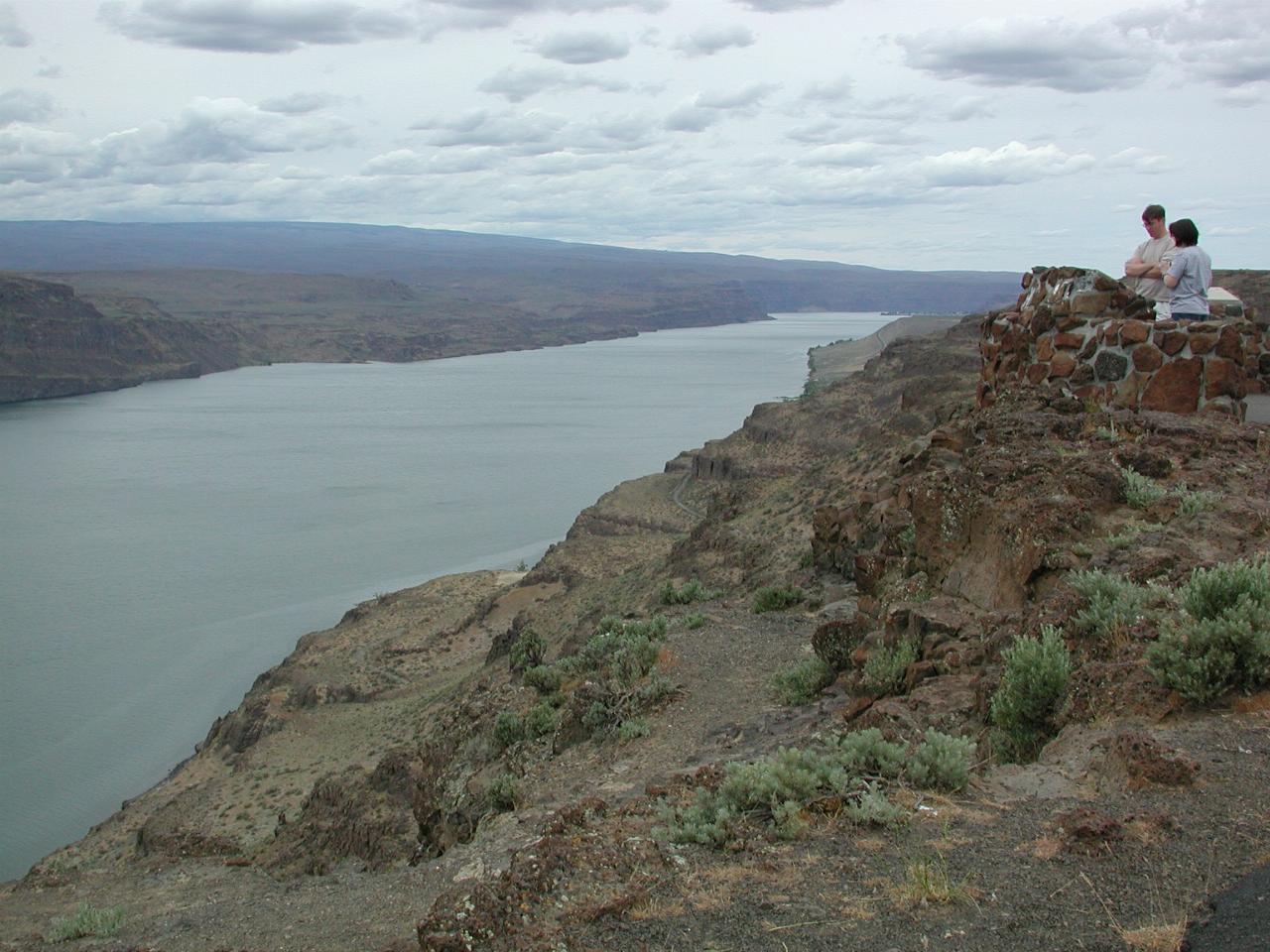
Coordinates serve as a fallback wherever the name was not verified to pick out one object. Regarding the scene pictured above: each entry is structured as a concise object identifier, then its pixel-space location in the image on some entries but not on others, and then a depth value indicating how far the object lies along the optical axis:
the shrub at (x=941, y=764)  4.52
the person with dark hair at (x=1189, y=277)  8.46
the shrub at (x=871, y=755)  4.69
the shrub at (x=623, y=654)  8.88
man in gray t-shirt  8.69
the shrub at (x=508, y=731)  8.70
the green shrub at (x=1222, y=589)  4.93
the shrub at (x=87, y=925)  6.31
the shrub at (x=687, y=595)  13.68
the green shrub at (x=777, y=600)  10.77
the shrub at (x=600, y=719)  7.92
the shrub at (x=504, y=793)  7.19
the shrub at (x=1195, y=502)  6.29
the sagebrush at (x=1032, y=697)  4.99
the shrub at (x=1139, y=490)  6.55
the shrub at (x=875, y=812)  4.25
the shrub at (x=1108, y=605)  5.17
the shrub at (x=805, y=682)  7.28
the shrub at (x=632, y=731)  7.58
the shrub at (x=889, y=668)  6.21
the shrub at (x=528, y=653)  13.38
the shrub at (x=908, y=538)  8.32
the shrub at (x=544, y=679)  9.78
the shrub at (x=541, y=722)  8.55
